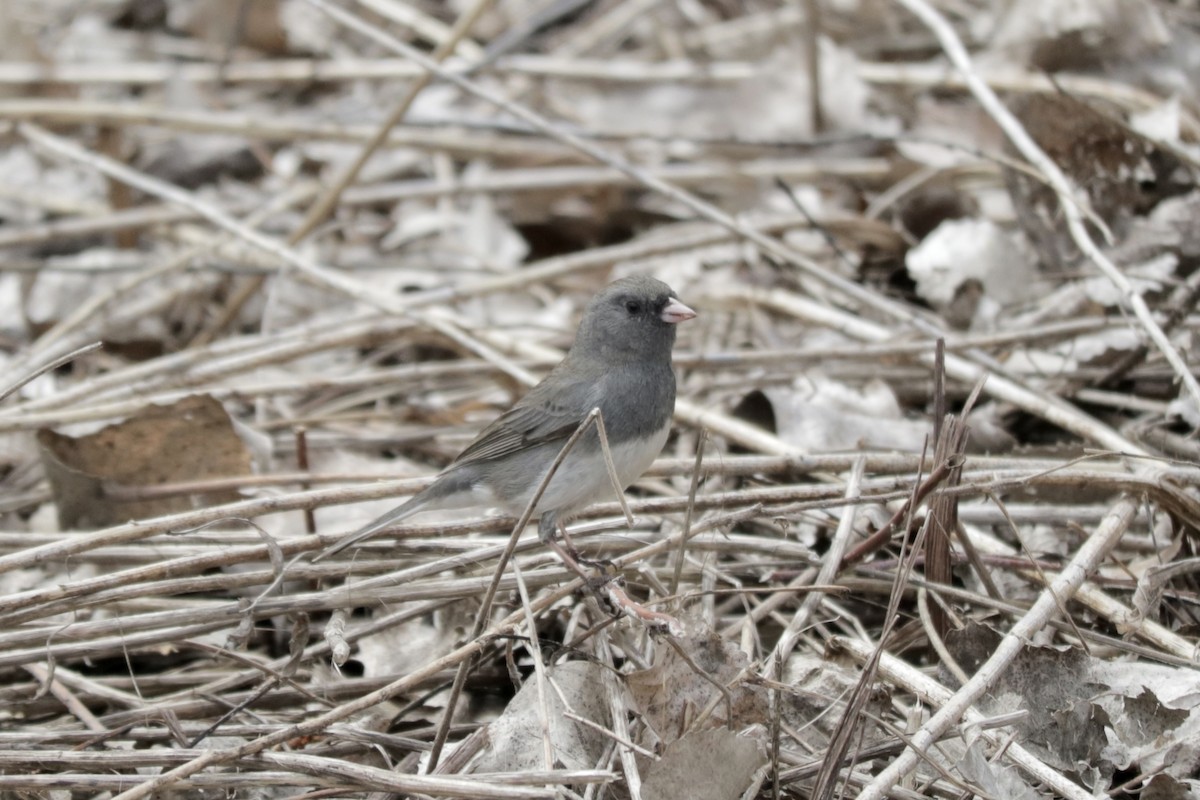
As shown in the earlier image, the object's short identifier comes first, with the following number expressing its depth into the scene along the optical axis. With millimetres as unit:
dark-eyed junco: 5687
